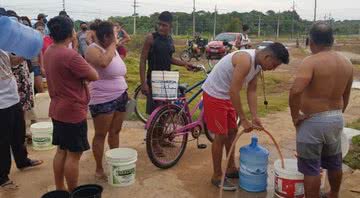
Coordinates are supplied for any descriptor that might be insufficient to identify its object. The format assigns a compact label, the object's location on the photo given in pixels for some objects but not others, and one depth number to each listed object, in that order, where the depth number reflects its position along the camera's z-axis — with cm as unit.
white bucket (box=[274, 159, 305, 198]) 357
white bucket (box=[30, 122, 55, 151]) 520
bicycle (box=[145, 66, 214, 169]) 452
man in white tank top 357
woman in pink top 377
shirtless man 318
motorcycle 2092
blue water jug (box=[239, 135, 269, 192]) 392
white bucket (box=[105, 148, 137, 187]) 401
